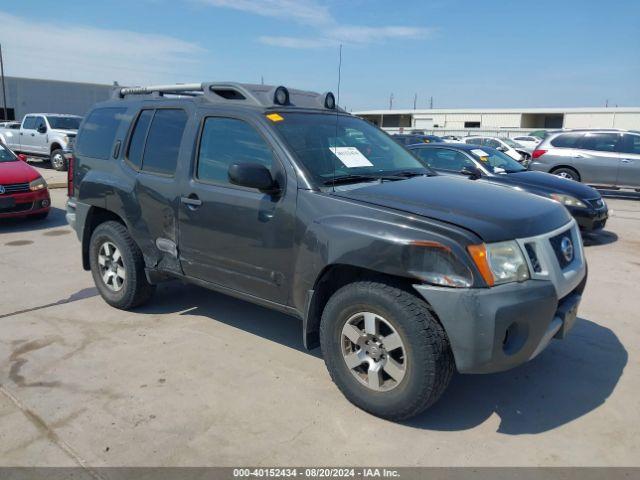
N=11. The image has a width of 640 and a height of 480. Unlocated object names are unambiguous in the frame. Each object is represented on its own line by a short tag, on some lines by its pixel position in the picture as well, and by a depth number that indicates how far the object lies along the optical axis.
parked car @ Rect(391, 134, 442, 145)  17.83
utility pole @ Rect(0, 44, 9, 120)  41.09
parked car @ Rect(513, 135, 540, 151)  29.85
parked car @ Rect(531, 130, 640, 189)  13.20
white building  46.69
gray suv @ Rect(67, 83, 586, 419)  2.85
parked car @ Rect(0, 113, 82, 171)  17.19
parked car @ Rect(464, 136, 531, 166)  21.98
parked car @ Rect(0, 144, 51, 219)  8.60
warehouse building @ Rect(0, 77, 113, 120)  46.50
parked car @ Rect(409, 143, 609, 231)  8.03
